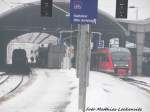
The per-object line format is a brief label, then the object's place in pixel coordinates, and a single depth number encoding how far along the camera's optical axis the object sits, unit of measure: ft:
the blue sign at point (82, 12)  41.81
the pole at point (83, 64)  46.96
